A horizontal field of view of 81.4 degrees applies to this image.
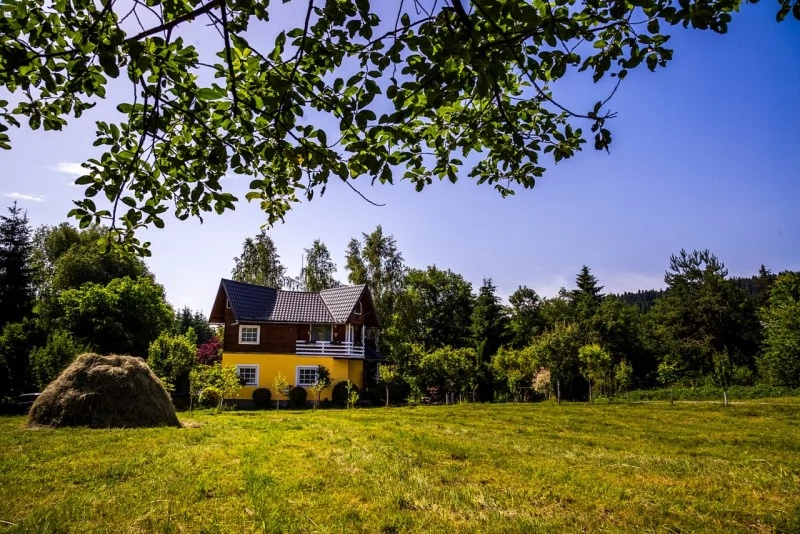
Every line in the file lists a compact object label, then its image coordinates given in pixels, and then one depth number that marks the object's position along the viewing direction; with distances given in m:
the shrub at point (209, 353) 37.61
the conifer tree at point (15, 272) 24.23
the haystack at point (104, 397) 11.64
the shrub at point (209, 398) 21.97
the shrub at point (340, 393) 27.66
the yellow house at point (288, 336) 29.05
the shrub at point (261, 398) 27.02
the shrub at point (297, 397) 26.62
